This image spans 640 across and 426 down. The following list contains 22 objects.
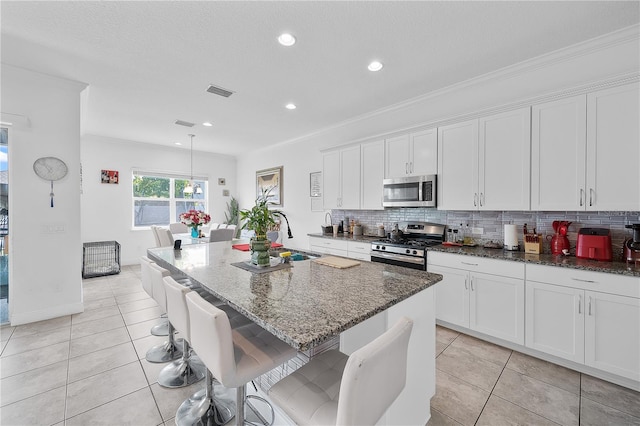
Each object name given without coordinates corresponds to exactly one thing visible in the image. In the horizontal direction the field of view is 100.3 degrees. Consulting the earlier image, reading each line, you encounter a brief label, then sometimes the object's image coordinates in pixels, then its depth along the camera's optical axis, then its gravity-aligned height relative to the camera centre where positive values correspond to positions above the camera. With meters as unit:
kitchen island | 1.05 -0.43
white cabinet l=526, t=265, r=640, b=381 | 1.89 -0.81
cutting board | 1.93 -0.39
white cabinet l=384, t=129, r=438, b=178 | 3.19 +0.73
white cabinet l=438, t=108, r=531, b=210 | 2.57 +0.52
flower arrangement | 4.55 -0.15
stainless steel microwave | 3.21 +0.25
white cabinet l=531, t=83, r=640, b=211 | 2.07 +0.51
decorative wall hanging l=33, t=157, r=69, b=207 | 3.08 +0.48
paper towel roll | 2.73 -0.27
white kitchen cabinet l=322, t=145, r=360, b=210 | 4.07 +0.53
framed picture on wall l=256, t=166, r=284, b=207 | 5.98 +0.64
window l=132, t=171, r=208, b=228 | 6.09 +0.29
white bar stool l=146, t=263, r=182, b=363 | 1.78 -1.22
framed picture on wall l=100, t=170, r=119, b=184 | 5.53 +0.71
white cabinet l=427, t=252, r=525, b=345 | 2.39 -0.80
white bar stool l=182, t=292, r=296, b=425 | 1.08 -0.68
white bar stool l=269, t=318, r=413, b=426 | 0.82 -0.67
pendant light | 5.63 +0.45
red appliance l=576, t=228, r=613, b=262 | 2.21 -0.27
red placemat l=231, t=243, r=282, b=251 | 2.73 -0.38
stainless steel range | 3.06 -0.40
